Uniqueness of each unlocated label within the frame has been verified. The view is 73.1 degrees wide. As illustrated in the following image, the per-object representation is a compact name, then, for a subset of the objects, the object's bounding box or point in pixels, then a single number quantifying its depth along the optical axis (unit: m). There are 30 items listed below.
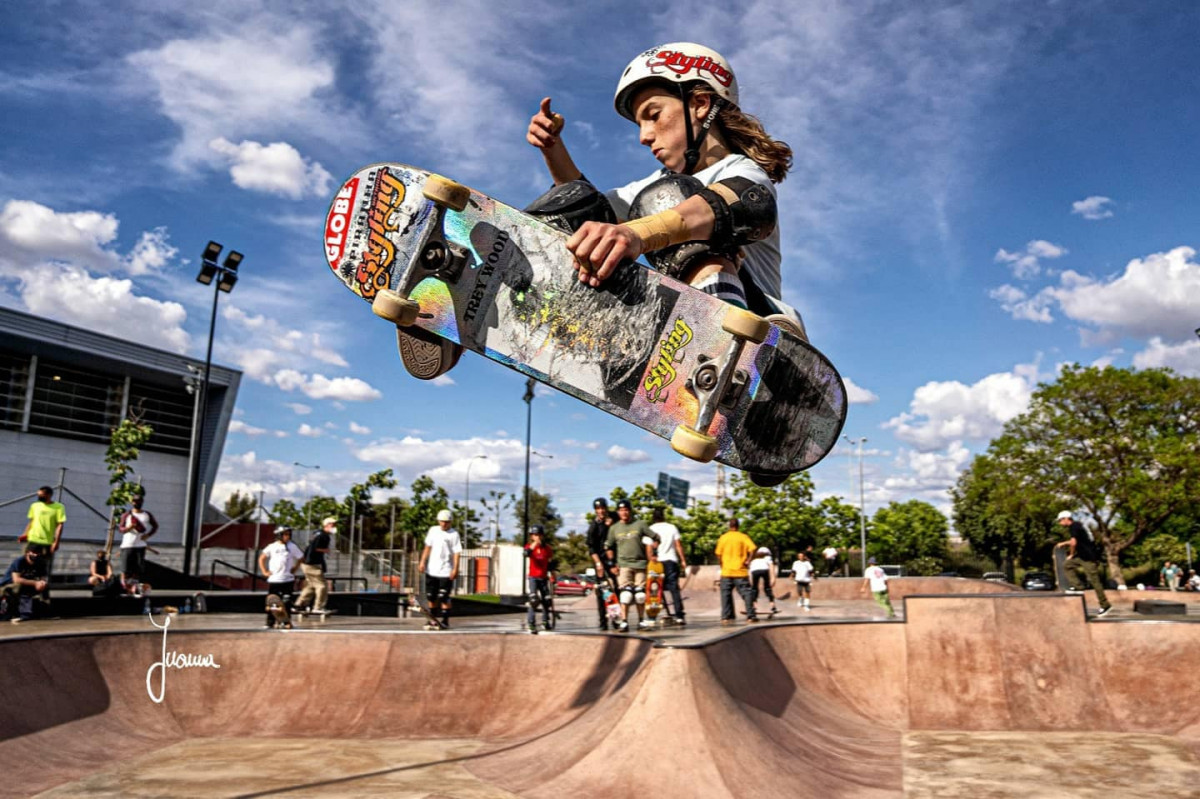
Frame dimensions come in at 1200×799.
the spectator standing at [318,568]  12.95
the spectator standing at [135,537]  13.23
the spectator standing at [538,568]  11.77
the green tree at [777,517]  49.38
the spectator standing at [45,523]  11.31
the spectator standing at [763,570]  17.63
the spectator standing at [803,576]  19.75
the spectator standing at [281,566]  11.78
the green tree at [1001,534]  58.12
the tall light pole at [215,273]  21.88
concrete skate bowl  6.11
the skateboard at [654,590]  12.09
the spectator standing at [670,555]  12.80
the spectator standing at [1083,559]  13.67
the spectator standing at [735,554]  12.80
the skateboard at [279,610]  11.72
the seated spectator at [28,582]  11.62
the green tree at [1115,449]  31.30
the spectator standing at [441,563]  11.26
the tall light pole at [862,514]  54.13
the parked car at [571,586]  40.84
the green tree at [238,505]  103.75
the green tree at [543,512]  97.77
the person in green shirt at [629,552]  11.44
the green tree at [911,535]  71.83
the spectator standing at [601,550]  11.48
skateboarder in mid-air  2.56
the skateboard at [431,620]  11.63
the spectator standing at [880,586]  15.55
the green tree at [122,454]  26.16
